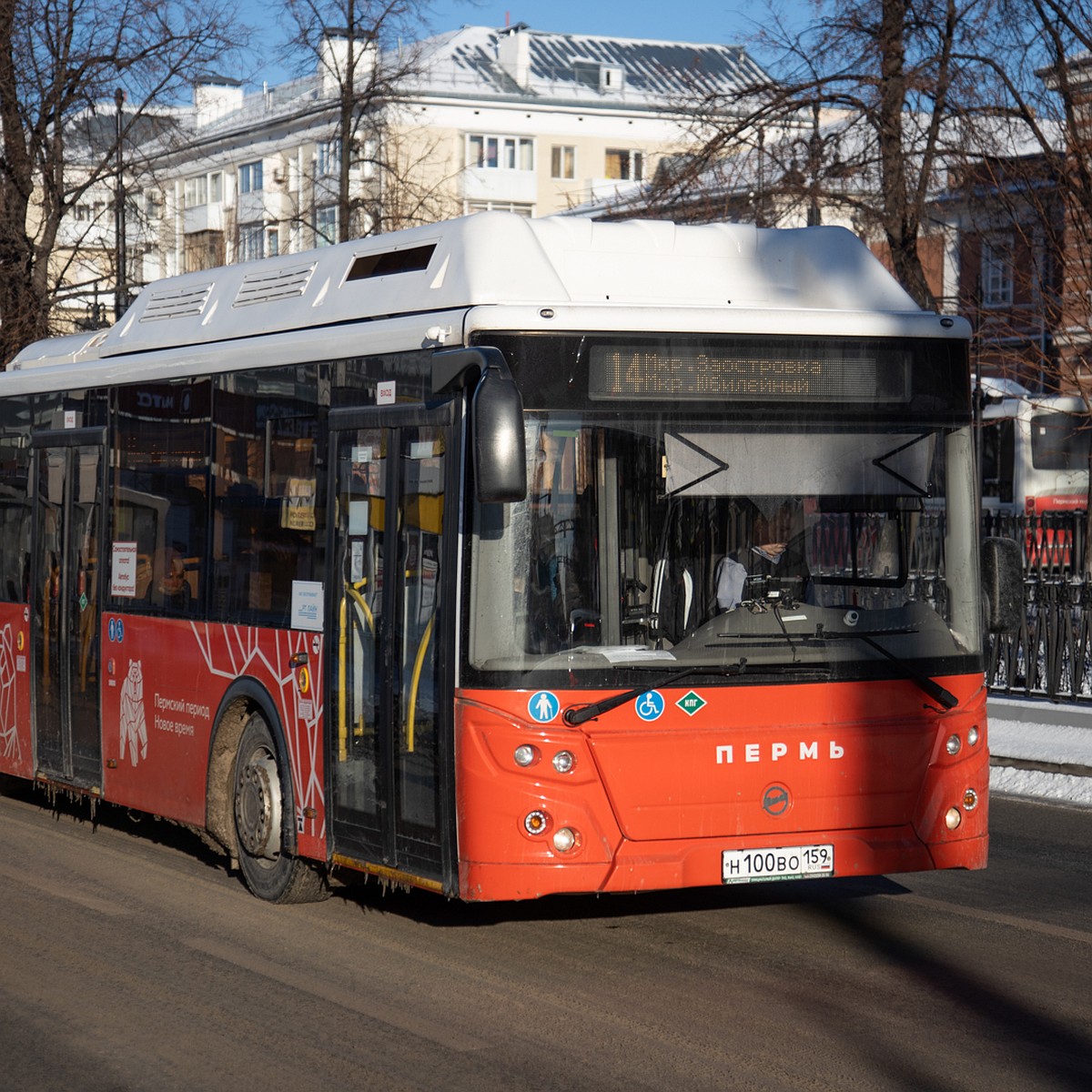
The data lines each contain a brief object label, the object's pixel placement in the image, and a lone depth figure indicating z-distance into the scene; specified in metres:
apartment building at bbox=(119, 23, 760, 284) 70.56
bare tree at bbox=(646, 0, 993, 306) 21.25
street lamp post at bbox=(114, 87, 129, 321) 25.17
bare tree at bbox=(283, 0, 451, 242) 25.34
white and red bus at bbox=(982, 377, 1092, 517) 39.81
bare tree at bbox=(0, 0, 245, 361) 25.22
